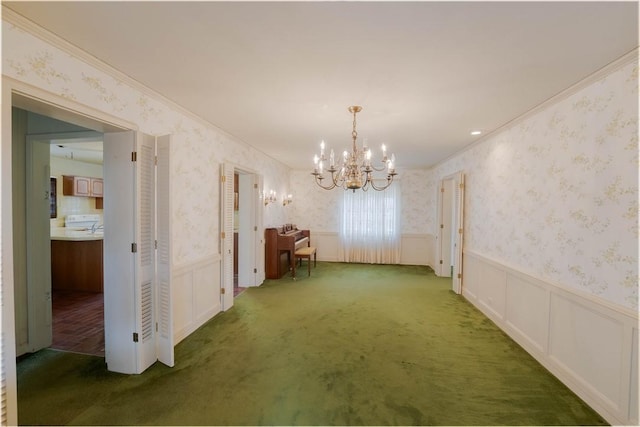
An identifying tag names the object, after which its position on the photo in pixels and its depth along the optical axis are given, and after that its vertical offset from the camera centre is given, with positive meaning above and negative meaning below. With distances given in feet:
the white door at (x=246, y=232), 15.83 -1.56
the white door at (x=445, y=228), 19.24 -1.49
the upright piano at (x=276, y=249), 17.75 -2.82
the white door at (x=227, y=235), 12.27 -1.34
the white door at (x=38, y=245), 8.70 -1.35
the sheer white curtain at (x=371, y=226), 22.63 -1.64
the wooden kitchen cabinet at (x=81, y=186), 18.69 +1.34
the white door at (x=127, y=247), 7.52 -1.19
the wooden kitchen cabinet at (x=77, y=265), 14.21 -3.19
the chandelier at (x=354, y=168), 8.67 +1.29
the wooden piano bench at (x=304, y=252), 18.74 -3.23
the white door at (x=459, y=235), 14.89 -1.54
